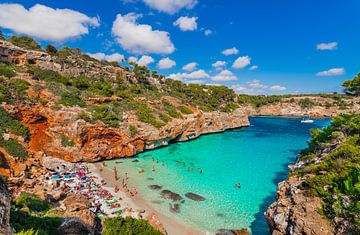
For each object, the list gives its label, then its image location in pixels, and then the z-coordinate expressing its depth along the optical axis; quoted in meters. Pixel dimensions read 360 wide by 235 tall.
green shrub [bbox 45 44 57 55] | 44.67
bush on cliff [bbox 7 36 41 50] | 41.44
